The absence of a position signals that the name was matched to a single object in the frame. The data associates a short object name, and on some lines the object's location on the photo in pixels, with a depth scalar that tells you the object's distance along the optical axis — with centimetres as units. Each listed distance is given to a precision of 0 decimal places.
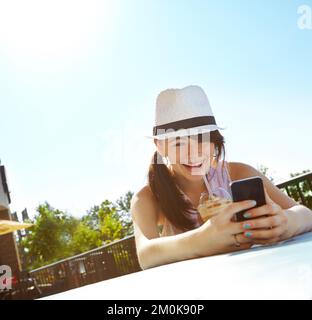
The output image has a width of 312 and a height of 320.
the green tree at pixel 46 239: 2500
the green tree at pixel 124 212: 2707
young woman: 84
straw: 132
